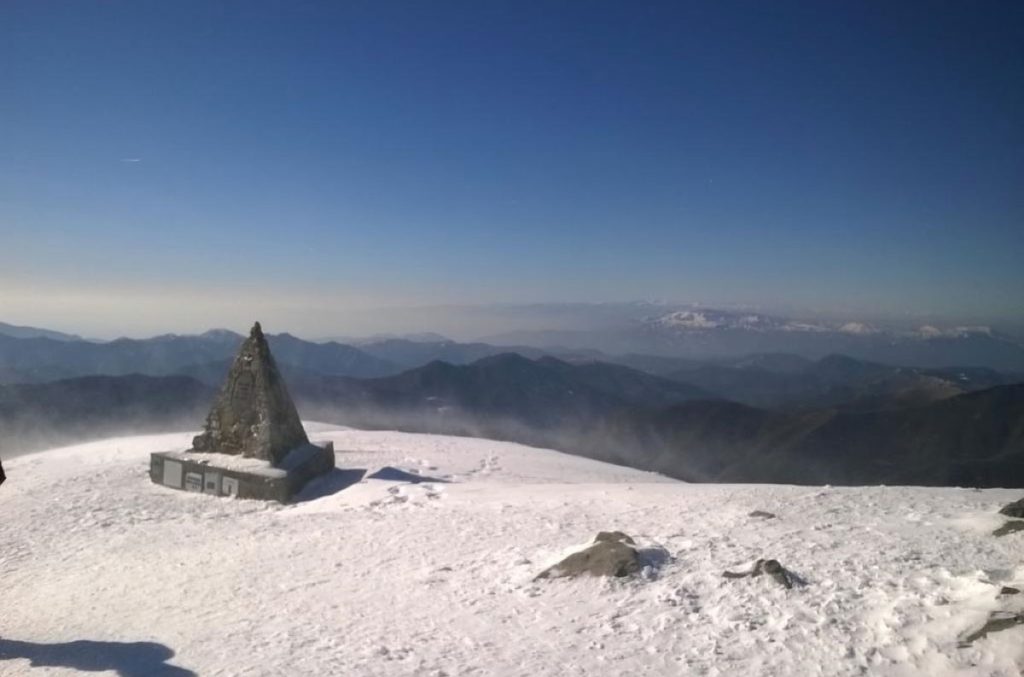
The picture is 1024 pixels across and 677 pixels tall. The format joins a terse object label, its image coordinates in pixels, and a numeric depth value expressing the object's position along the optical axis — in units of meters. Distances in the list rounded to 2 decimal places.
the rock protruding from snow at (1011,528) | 8.90
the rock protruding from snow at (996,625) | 5.48
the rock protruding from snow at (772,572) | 7.58
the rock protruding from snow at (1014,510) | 9.64
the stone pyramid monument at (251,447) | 17.03
